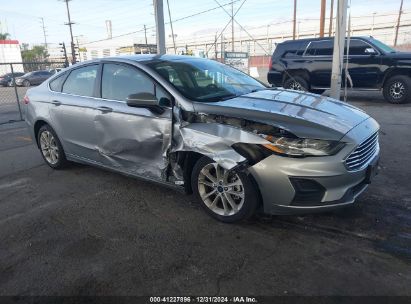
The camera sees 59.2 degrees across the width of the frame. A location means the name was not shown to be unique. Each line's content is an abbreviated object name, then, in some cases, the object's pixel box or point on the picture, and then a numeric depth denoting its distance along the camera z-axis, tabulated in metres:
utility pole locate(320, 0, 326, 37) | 24.74
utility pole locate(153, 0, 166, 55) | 8.31
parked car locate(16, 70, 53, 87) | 30.65
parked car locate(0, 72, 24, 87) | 31.53
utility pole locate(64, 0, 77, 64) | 56.53
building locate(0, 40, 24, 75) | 51.38
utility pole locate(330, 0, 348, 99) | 7.38
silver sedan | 3.10
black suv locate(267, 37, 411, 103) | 10.22
